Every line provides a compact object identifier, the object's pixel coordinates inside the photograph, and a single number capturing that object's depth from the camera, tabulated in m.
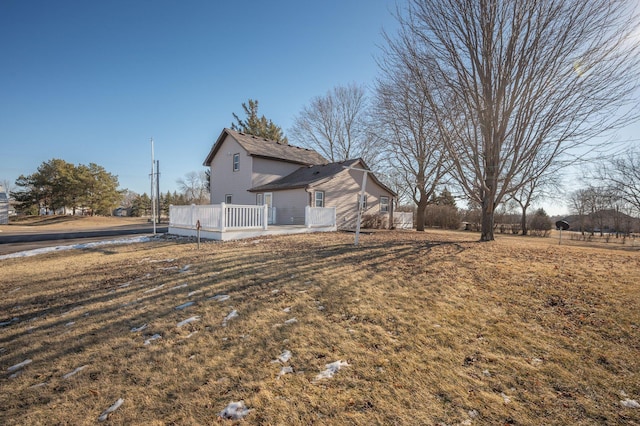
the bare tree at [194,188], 59.51
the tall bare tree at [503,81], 8.25
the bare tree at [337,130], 29.66
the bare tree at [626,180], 25.28
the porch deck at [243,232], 11.51
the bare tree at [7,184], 65.10
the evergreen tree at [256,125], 34.99
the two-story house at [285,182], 17.22
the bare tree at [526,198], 27.79
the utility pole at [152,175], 16.53
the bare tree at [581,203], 38.19
